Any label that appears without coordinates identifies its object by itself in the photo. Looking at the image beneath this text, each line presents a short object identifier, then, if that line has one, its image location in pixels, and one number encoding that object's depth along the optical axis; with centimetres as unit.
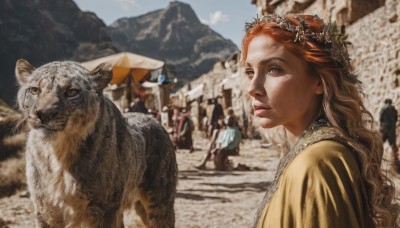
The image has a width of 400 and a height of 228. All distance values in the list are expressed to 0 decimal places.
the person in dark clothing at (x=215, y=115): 1719
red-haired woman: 133
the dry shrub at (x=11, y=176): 780
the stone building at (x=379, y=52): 1272
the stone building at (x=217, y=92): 2353
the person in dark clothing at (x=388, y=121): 1118
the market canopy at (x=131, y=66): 1049
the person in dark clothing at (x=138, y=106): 1073
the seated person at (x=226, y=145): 1196
